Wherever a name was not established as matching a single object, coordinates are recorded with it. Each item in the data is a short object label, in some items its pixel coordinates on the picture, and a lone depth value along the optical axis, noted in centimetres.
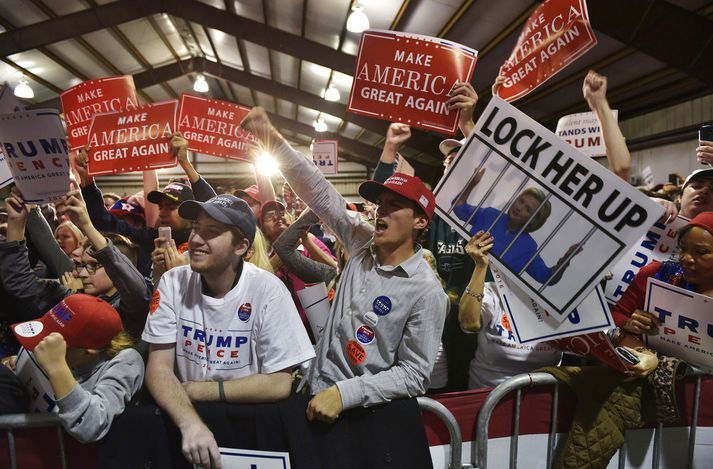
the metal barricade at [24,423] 185
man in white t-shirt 192
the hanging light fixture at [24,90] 1190
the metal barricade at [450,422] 207
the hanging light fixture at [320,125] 1764
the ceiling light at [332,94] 1232
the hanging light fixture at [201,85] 1327
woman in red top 226
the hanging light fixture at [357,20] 749
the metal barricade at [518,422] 217
